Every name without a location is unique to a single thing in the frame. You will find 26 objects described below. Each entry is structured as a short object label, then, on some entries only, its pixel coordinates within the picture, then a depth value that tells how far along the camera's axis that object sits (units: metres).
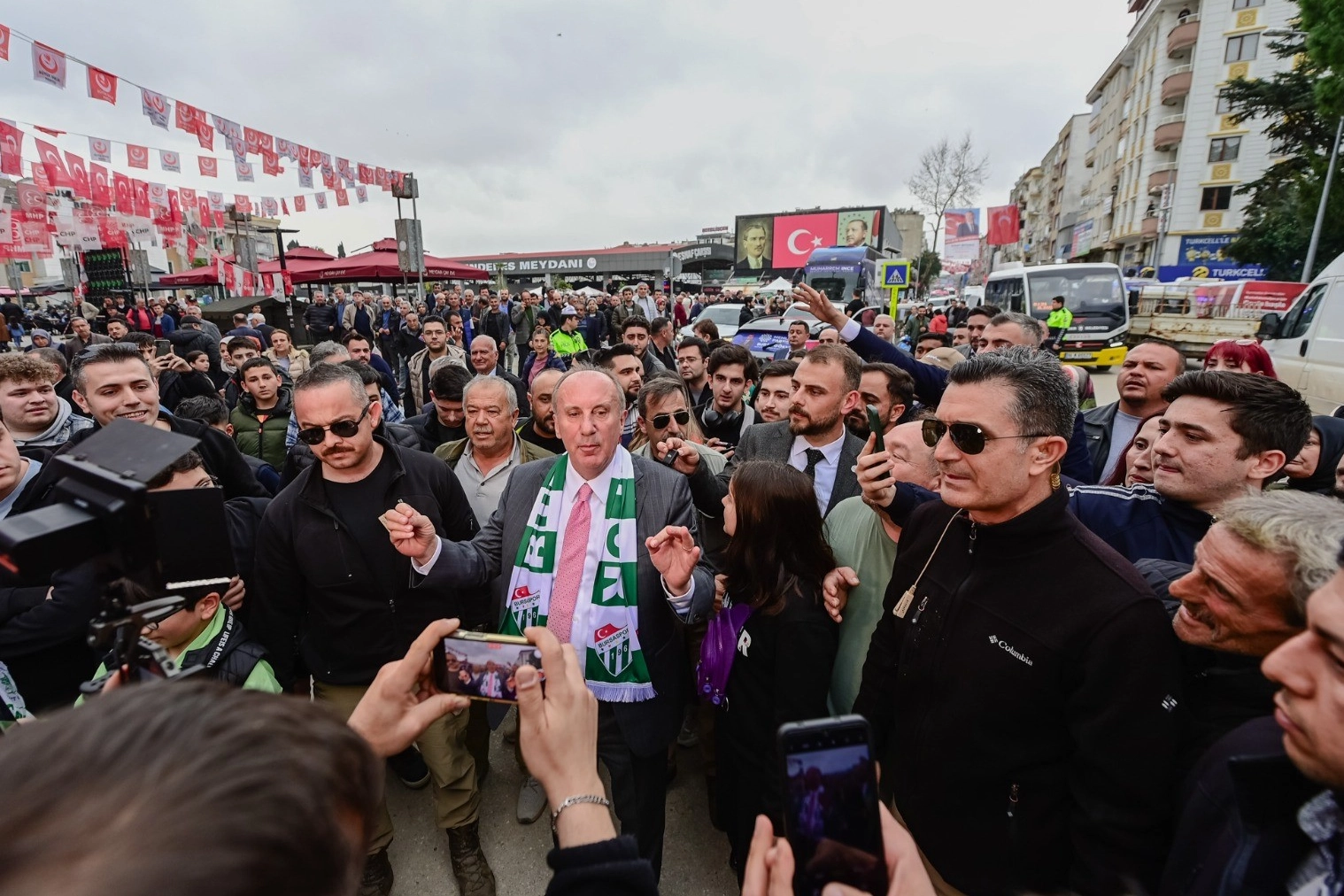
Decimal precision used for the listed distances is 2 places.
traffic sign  14.72
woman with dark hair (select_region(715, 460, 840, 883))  2.23
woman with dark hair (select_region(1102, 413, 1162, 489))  2.66
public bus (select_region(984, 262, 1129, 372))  15.12
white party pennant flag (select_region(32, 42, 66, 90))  7.25
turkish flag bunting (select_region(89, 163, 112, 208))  12.08
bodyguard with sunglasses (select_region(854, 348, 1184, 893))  1.48
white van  6.83
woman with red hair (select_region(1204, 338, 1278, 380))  3.69
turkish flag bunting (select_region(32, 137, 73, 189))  10.21
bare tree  37.78
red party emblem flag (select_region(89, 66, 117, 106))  8.03
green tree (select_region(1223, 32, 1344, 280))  16.81
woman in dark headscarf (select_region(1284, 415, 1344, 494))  3.03
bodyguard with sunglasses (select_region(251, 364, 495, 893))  2.54
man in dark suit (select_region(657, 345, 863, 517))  3.28
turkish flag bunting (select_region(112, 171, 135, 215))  13.43
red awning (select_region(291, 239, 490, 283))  15.50
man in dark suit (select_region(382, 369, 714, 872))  2.36
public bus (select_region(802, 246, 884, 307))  22.97
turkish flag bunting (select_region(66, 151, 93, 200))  11.26
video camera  0.89
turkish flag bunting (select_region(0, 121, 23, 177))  9.14
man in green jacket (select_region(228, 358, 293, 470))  4.68
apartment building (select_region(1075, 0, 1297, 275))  32.22
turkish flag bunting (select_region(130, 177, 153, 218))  14.12
